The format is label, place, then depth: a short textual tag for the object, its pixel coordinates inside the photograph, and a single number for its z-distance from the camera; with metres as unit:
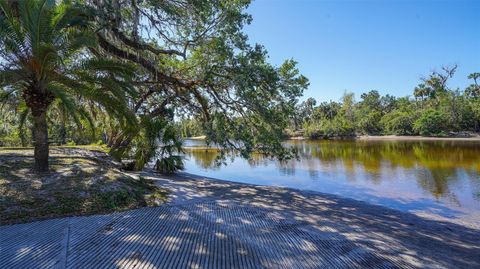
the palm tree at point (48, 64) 6.37
